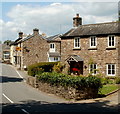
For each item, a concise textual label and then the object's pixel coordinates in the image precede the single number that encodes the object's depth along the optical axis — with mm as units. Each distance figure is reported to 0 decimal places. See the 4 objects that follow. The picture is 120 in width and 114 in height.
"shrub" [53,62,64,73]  33656
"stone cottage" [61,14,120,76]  29353
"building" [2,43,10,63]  88512
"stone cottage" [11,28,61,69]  50031
